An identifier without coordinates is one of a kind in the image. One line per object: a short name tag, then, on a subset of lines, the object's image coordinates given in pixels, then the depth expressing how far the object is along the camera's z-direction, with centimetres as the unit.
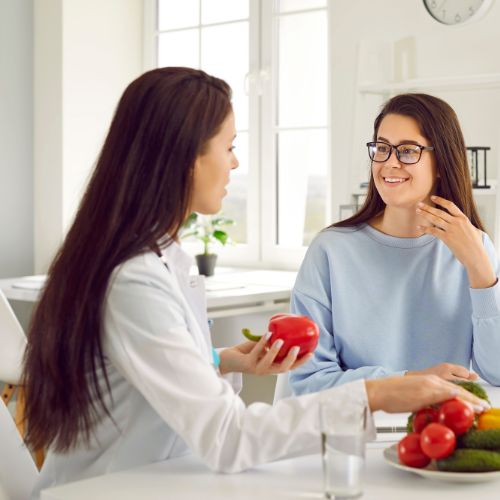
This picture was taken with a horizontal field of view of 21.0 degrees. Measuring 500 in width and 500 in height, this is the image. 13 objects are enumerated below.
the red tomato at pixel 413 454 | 191
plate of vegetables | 188
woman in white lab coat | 193
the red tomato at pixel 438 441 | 188
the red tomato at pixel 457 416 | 189
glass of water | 181
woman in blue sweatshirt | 274
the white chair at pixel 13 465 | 213
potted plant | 499
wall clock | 420
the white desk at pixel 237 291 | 434
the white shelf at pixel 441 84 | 411
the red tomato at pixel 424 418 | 192
